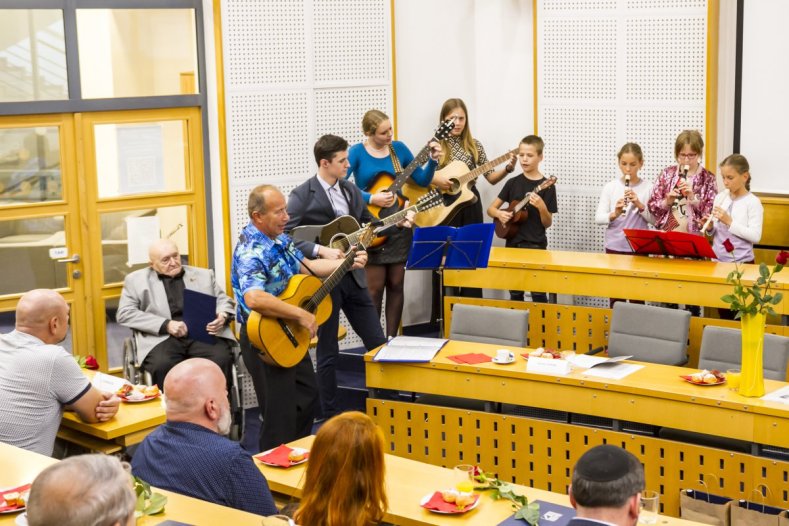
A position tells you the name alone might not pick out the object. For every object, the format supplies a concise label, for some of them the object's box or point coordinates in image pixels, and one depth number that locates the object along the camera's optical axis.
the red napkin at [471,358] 6.54
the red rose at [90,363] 6.65
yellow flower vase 5.59
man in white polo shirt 5.32
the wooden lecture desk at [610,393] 5.55
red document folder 7.60
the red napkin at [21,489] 4.47
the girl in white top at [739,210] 7.89
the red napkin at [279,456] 5.01
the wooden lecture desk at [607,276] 7.21
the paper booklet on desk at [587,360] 6.31
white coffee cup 6.46
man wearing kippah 3.39
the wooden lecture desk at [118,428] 5.55
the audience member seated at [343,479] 3.72
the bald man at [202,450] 4.23
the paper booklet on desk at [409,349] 6.65
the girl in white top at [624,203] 8.59
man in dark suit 7.27
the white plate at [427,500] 4.46
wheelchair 7.54
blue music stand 7.23
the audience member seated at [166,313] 7.58
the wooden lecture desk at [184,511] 4.08
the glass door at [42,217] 7.67
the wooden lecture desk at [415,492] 4.42
